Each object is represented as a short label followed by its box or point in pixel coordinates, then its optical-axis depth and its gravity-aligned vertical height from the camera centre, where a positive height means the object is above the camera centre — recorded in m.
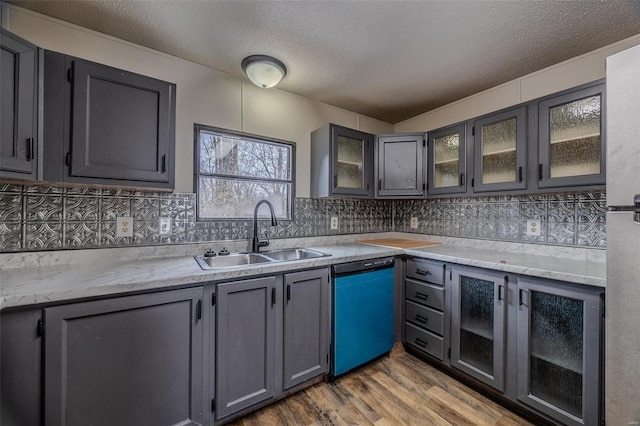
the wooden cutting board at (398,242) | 2.55 -0.31
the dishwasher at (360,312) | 1.89 -0.78
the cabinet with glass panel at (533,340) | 1.33 -0.76
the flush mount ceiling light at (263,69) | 1.87 +1.06
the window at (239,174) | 2.06 +0.34
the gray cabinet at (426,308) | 2.02 -0.78
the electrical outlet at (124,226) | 1.69 -0.10
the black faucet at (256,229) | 2.09 -0.14
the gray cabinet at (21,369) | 0.97 -0.62
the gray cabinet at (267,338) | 1.45 -0.78
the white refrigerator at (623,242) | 1.10 -0.11
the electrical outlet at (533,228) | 2.04 -0.10
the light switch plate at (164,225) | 1.83 -0.10
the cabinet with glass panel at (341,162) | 2.38 +0.50
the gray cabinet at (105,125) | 1.30 +0.47
